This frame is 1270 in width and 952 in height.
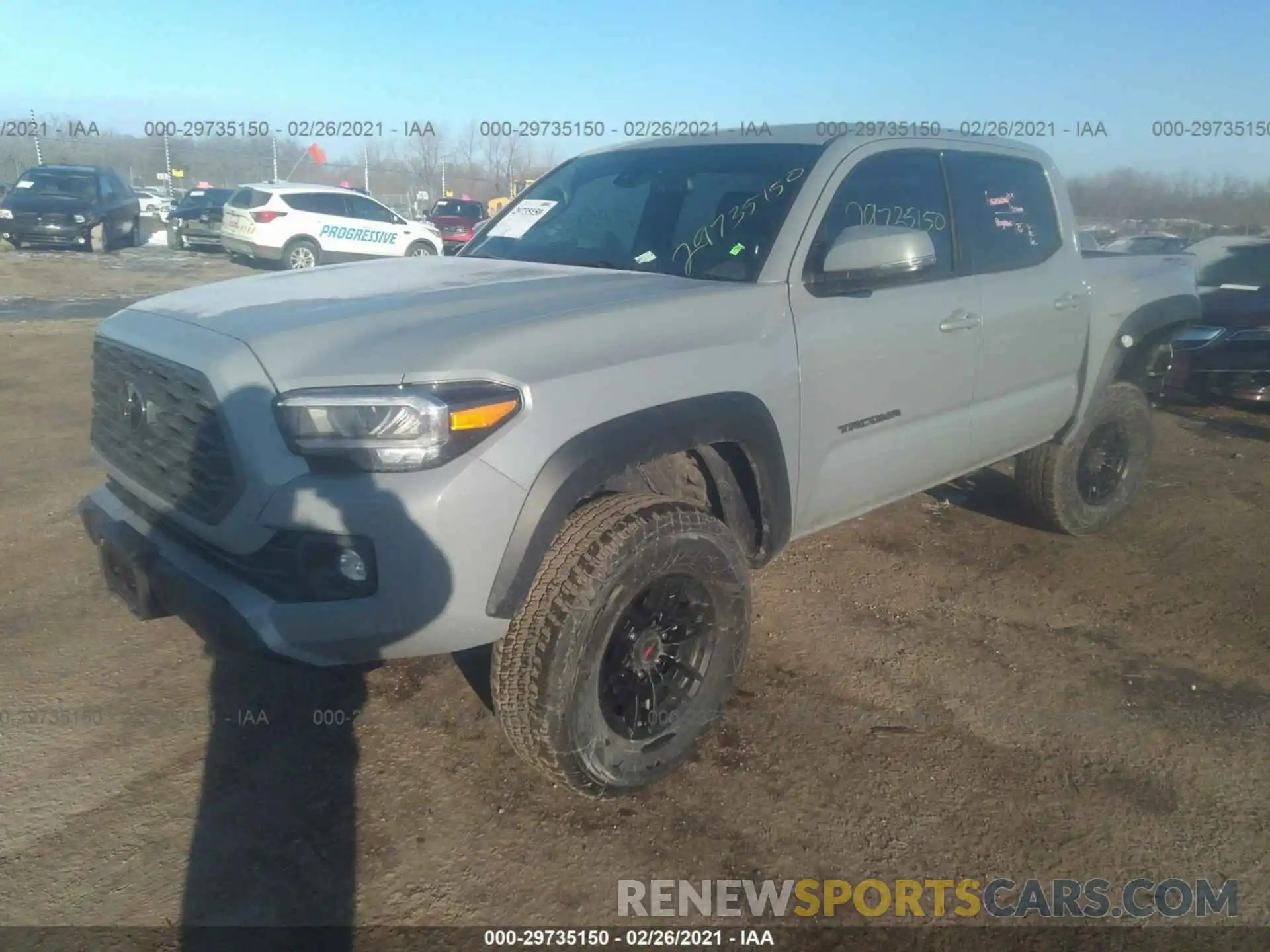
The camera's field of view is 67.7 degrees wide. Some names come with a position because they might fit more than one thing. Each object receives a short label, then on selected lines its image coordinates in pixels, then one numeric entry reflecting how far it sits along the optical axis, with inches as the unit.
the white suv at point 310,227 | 679.7
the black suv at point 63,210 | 742.5
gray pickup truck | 92.0
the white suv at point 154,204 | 1286.9
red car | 923.4
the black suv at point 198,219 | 792.3
